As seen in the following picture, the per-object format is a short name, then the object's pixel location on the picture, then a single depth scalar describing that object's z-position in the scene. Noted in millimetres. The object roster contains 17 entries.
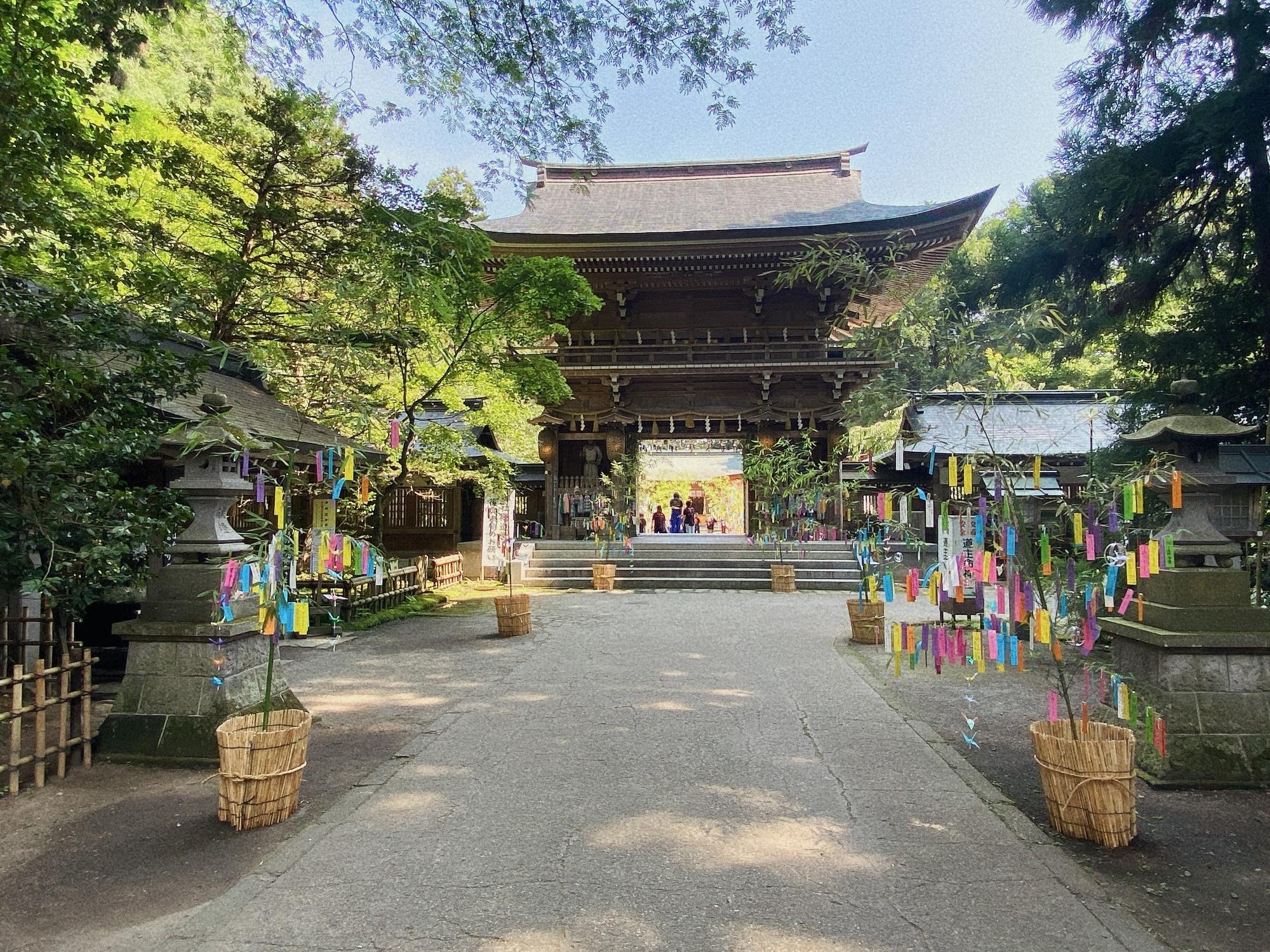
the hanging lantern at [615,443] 16969
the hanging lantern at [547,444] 17312
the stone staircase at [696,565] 13680
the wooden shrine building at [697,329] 15195
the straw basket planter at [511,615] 8586
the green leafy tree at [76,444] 3871
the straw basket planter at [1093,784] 3104
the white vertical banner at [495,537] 15227
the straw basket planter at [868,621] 8055
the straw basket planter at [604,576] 13438
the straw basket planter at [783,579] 13102
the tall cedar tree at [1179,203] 6152
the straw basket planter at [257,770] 3295
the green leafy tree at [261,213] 7793
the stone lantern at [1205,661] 3902
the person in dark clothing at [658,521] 21938
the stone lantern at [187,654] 4191
